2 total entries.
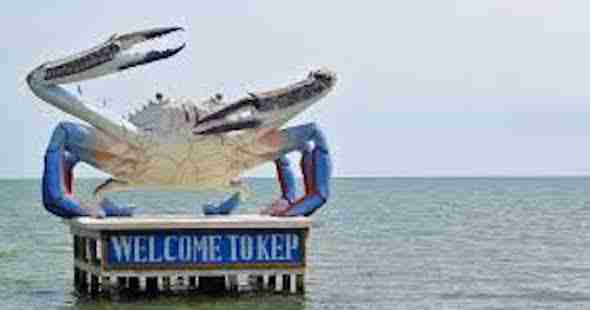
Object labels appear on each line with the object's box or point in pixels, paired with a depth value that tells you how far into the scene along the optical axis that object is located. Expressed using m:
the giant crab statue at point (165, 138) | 32.44
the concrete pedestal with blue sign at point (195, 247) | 31.62
